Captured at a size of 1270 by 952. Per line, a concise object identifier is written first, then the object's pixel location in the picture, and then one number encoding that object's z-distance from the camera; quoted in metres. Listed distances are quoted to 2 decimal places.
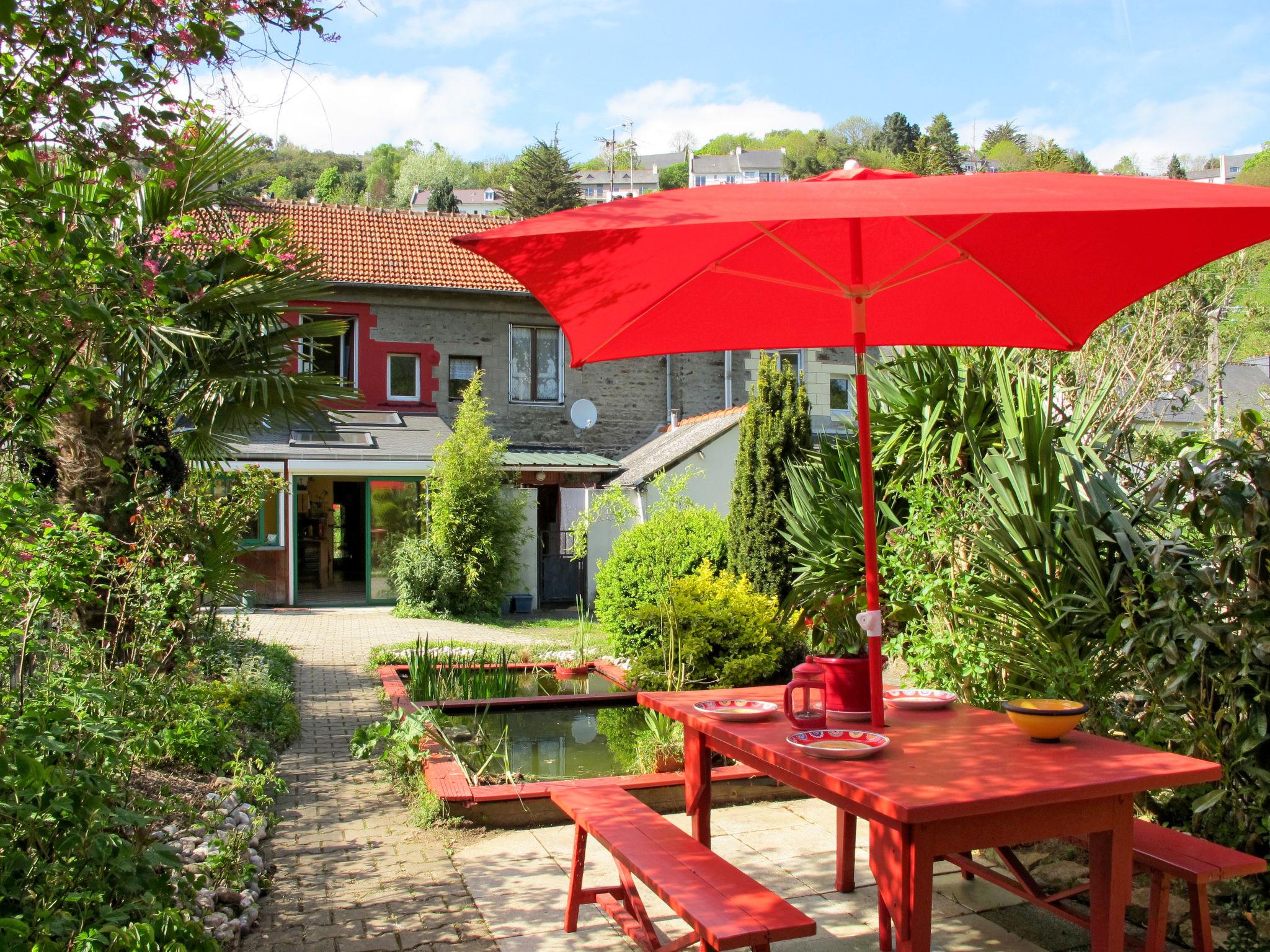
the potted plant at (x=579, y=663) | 9.91
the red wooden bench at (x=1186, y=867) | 3.23
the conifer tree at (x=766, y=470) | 10.12
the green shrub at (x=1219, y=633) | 3.66
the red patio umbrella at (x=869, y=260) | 2.71
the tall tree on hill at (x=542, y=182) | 43.25
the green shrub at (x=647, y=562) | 9.96
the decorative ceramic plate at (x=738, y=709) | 3.82
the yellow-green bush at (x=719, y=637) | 7.96
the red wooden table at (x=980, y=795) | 2.78
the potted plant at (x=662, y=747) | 6.15
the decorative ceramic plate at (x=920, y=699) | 4.03
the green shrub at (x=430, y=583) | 15.95
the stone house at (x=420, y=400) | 17.69
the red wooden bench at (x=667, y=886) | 2.87
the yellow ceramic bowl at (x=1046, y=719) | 3.38
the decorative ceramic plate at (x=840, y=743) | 3.16
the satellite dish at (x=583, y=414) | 20.36
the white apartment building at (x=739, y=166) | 110.88
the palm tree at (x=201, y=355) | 6.06
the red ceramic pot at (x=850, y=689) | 3.72
